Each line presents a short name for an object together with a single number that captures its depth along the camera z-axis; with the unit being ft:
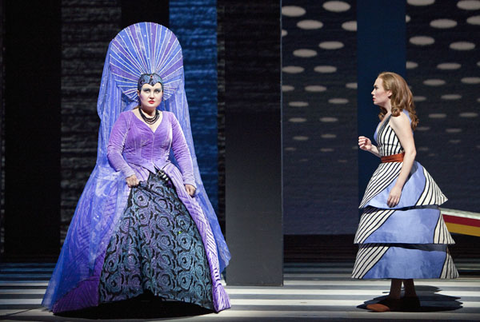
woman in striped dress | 26.89
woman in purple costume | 26.01
